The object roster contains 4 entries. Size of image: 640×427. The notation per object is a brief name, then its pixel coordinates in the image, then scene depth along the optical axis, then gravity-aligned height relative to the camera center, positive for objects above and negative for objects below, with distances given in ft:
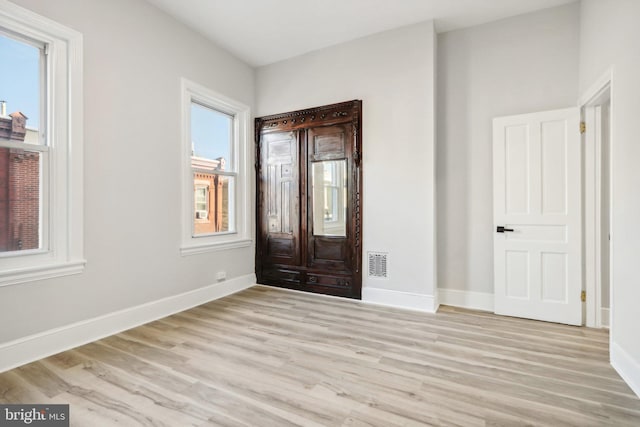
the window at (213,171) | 11.86 +1.79
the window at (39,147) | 7.55 +1.72
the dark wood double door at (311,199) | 12.82 +0.60
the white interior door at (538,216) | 10.01 -0.13
